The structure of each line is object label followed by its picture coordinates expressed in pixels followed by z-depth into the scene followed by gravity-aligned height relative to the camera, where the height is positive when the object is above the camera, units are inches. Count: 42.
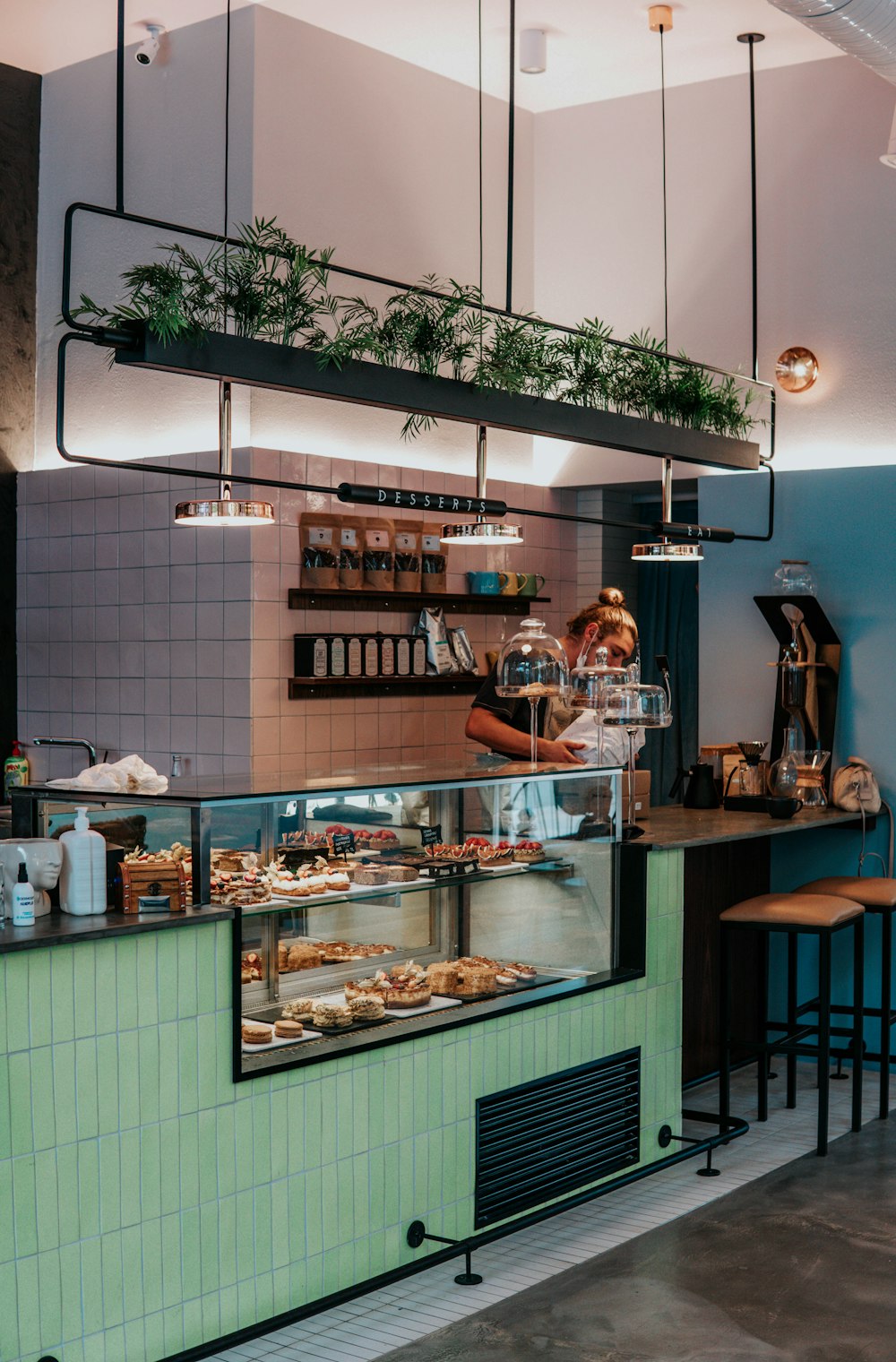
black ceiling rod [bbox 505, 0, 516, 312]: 171.8 +60.3
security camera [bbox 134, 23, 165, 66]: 244.2 +105.1
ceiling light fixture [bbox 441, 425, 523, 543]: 177.3 +16.9
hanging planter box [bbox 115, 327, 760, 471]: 140.1 +31.1
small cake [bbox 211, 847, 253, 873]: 134.6 -18.2
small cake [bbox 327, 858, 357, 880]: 147.3 -20.3
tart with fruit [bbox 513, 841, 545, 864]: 167.8 -21.2
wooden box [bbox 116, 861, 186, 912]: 124.2 -18.6
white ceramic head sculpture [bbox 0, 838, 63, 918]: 119.0 -16.3
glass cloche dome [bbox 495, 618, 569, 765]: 178.9 +0.0
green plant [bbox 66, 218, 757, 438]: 139.7 +38.6
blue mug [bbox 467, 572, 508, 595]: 274.4 +16.2
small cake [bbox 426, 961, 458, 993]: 158.6 -33.8
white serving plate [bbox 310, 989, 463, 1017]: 149.3 -35.9
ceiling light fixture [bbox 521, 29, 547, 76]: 242.1 +104.7
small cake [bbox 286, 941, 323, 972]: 145.3 -29.2
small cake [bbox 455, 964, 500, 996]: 159.9 -34.3
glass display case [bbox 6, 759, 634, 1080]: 135.9 -23.3
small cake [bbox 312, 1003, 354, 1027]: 143.8 -34.5
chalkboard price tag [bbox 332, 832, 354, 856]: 147.9 -17.9
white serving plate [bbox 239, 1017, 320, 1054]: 135.7 -35.7
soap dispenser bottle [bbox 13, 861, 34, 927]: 116.8 -19.5
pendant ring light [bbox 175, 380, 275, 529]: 151.4 +16.4
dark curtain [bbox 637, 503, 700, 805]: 316.5 +5.8
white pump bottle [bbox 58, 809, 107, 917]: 122.5 -17.5
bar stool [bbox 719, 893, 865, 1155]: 190.1 -35.9
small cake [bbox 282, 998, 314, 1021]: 143.1 -33.8
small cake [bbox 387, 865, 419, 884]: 151.6 -21.6
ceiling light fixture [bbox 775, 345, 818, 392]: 251.0 +52.4
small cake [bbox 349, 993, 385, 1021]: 146.9 -34.6
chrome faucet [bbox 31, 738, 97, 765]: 235.1 -12.8
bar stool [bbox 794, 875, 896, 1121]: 209.3 -33.1
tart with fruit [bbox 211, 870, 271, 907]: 133.8 -20.7
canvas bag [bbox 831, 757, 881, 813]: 237.5 -19.0
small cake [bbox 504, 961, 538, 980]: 167.3 -34.9
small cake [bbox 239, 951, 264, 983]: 138.0 -28.4
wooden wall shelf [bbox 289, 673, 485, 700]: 238.7 -3.2
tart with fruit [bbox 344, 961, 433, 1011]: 151.8 -33.7
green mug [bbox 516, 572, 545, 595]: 282.8 +16.7
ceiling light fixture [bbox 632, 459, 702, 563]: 213.9 +17.7
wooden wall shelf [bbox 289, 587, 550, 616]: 238.8 +12.0
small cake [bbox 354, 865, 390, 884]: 149.0 -21.3
